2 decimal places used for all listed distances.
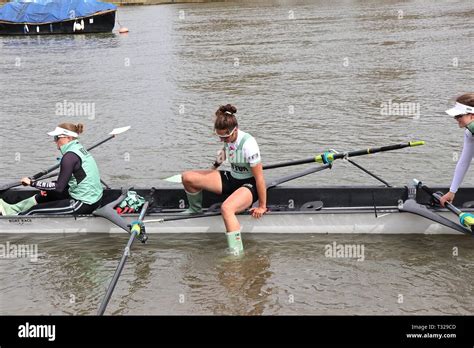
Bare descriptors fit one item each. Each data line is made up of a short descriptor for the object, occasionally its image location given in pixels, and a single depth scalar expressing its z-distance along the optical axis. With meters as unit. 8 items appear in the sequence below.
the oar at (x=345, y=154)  8.16
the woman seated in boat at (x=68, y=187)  7.68
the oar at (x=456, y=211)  7.14
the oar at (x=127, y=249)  5.81
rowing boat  7.87
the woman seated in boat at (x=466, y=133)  6.78
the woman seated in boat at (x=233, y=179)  7.18
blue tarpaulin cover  34.59
